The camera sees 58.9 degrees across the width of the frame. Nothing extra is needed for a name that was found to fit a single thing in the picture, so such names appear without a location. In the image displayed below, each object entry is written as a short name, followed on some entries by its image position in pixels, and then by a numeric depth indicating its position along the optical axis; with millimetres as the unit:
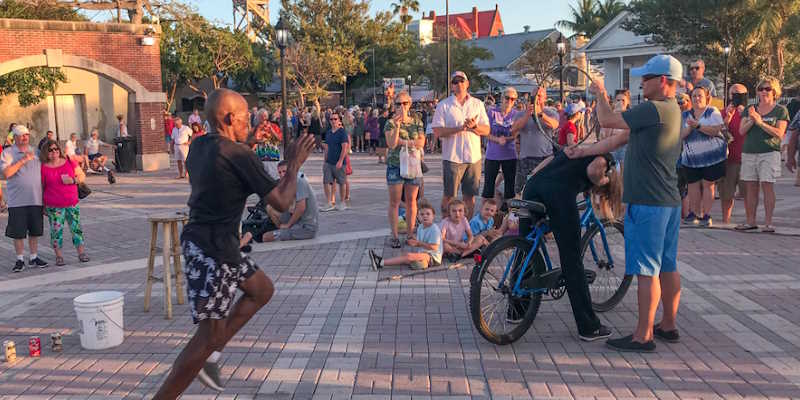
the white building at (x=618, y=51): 46125
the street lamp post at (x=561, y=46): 20483
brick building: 18812
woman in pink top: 8438
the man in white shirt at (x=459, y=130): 8406
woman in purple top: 8969
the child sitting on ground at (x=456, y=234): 7965
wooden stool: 6020
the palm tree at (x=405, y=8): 58219
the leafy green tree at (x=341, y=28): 49062
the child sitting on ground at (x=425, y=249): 7535
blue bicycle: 5023
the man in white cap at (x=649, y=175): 4730
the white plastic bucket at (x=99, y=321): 5234
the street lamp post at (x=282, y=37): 17239
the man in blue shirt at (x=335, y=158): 12156
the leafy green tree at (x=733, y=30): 31963
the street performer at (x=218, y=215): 3713
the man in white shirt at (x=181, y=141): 18203
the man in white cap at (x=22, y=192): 8211
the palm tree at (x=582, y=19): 59156
